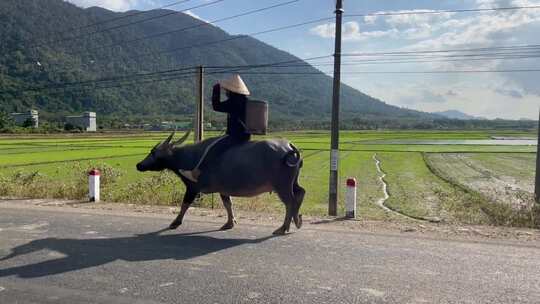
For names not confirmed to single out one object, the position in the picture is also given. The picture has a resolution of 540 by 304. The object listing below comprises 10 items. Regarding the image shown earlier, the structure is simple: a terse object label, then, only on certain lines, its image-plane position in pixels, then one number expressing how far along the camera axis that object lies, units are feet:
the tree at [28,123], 285.64
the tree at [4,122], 263.25
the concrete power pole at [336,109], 36.81
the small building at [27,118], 298.97
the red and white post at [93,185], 40.73
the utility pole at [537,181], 33.17
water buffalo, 26.16
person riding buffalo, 27.17
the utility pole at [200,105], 42.27
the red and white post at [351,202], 33.63
